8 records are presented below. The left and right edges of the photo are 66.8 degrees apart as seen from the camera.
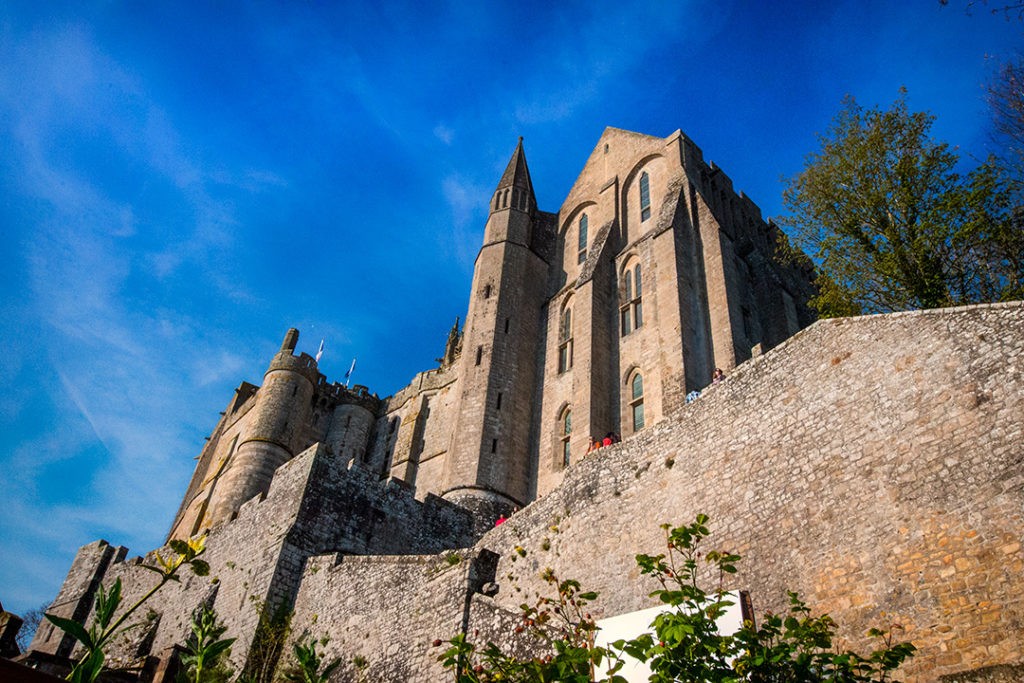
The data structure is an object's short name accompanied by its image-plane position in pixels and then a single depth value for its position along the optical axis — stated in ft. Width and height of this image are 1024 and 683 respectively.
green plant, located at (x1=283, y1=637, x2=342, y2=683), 43.74
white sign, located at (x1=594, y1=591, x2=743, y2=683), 27.27
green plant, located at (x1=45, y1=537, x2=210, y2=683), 32.40
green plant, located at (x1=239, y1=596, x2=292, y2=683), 48.78
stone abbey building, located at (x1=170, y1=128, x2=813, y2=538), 77.10
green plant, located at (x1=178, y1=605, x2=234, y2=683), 43.21
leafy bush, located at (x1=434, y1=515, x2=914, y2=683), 19.70
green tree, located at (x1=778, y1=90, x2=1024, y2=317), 49.78
